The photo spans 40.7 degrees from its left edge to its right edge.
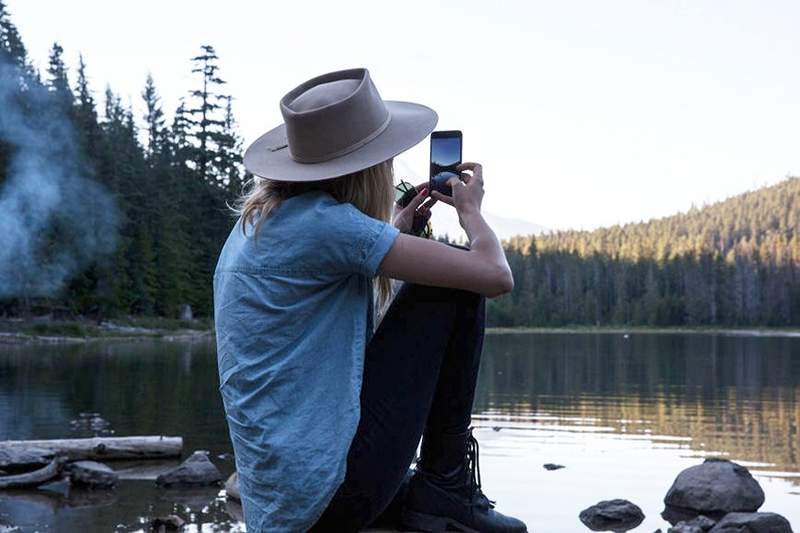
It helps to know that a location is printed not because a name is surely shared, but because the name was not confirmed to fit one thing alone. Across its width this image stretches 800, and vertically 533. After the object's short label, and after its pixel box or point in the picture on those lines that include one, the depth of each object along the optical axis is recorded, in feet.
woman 10.70
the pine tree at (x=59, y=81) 162.10
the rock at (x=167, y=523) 25.38
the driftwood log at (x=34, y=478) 30.99
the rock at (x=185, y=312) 185.88
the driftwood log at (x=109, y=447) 33.45
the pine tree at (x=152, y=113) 245.65
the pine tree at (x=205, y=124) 227.20
